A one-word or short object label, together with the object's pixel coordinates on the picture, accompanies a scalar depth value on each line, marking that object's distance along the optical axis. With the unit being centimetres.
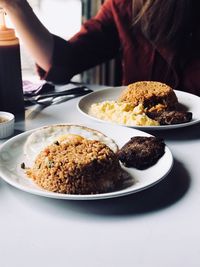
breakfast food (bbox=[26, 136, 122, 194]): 70
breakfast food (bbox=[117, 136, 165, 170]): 82
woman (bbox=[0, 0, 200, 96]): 154
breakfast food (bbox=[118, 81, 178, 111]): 112
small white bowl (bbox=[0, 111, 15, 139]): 99
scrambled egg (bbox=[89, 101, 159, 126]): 103
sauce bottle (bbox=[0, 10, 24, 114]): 108
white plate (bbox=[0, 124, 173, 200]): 68
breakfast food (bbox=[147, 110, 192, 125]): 102
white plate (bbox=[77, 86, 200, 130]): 115
